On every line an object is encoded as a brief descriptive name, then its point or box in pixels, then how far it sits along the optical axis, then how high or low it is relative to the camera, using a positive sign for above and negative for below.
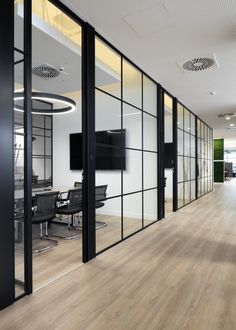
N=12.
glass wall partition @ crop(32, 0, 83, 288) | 3.21 +0.57
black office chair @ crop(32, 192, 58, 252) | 3.78 -0.71
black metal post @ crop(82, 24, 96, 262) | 3.20 +0.35
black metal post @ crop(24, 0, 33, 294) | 2.31 +0.13
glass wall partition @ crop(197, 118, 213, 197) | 9.74 +0.38
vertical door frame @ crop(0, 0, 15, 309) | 2.07 +0.08
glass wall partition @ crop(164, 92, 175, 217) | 6.80 +0.48
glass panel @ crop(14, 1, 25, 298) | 2.24 -0.16
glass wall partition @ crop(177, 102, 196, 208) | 7.30 +0.35
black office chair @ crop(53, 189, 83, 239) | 4.48 -0.76
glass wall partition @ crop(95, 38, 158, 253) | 3.89 +0.32
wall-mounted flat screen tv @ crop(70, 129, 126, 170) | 3.70 +0.26
